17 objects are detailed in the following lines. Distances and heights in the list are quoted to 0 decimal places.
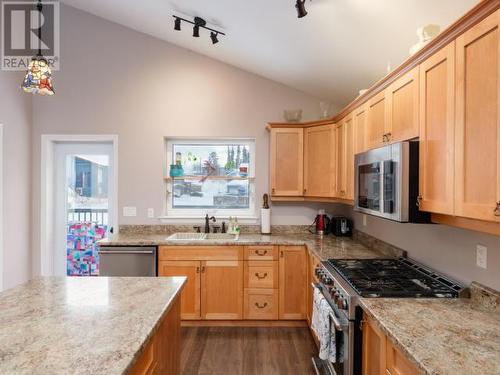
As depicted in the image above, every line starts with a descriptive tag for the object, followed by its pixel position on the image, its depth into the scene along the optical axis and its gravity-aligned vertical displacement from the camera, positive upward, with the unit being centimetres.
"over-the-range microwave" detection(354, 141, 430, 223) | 165 +3
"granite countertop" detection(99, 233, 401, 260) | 266 -58
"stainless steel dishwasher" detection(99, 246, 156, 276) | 314 -77
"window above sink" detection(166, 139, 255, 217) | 387 +13
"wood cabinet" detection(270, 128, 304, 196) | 350 +29
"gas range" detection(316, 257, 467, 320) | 168 -58
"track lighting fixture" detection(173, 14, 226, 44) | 284 +151
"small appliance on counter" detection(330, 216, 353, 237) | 348 -46
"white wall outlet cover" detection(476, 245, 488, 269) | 161 -37
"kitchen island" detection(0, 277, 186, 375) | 98 -56
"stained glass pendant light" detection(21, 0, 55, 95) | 213 +75
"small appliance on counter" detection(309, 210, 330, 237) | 362 -45
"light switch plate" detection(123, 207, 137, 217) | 372 -31
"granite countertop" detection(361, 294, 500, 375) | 104 -59
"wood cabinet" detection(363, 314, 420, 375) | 126 -77
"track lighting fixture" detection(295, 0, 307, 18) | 189 +112
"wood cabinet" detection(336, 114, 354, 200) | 279 +27
